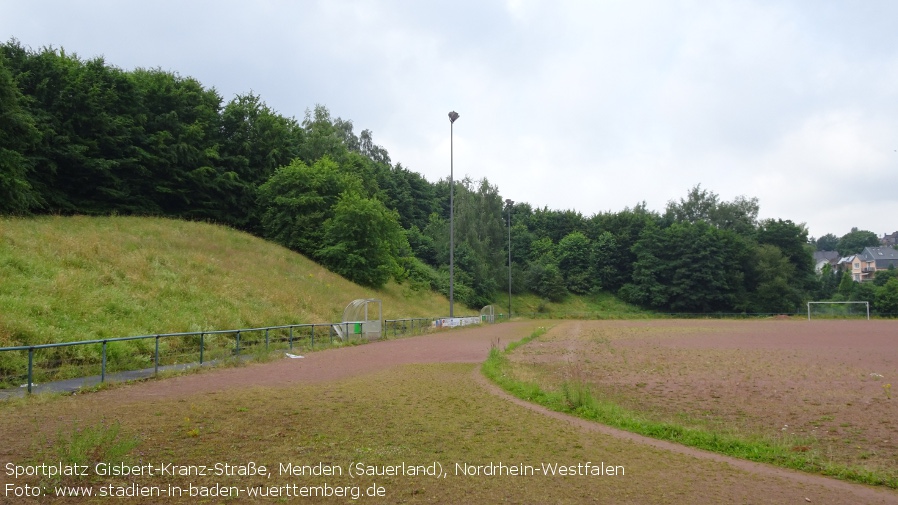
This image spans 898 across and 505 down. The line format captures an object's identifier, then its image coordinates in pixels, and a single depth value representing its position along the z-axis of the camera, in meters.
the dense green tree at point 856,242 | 168.50
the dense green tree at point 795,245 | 85.31
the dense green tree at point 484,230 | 71.62
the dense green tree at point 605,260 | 89.25
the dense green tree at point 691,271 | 81.75
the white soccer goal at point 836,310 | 64.50
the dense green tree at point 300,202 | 50.06
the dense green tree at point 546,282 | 80.69
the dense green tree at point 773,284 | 79.00
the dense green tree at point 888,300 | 68.75
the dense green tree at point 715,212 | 97.94
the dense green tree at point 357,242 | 47.94
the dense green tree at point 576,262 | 86.12
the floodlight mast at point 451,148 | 37.56
